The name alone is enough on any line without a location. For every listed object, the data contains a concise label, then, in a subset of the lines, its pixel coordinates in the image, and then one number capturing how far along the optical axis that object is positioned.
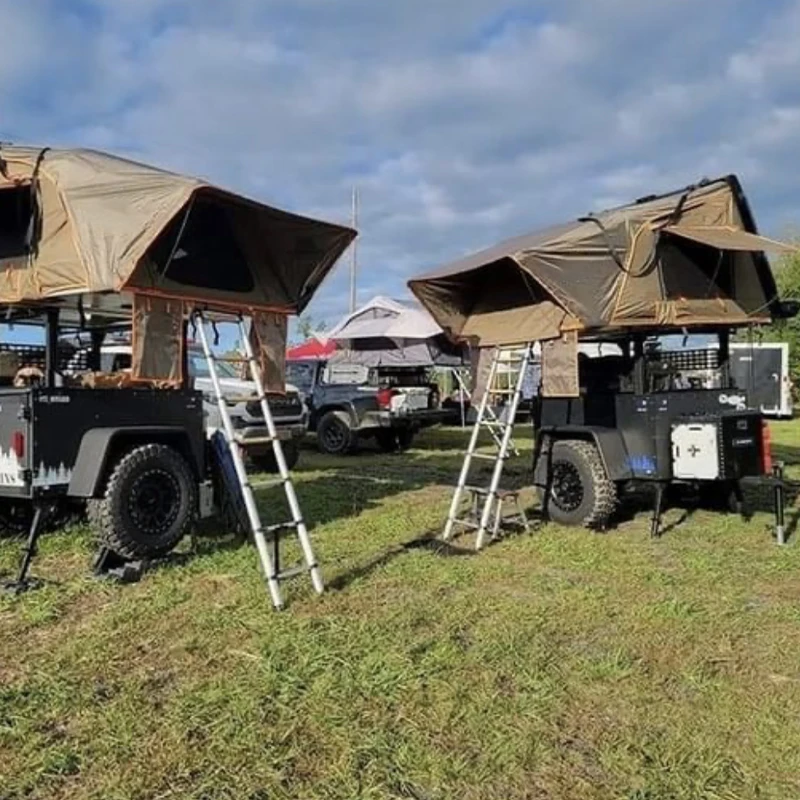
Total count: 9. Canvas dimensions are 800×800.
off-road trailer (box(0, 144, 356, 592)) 5.44
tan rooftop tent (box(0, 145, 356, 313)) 5.39
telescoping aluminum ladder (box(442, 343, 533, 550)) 6.93
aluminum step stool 6.99
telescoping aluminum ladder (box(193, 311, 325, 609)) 4.93
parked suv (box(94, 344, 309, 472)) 10.48
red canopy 19.33
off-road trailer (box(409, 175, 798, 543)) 6.77
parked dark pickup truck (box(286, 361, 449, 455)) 14.05
